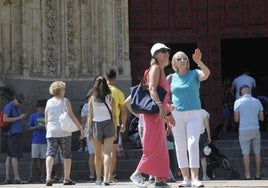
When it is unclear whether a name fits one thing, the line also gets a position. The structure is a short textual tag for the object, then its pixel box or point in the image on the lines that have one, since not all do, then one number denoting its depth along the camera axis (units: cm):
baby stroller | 1538
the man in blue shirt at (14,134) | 1562
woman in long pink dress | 1118
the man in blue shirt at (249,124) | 1538
